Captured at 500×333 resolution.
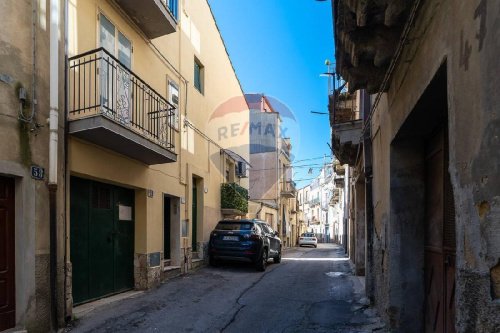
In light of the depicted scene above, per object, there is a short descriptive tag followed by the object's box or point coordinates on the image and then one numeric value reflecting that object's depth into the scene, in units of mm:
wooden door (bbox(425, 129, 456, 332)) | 4445
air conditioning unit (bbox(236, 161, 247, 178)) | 19281
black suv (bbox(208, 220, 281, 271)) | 13258
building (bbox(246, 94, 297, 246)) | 31453
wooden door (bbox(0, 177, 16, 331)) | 5584
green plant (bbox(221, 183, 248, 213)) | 16672
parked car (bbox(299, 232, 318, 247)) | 38469
